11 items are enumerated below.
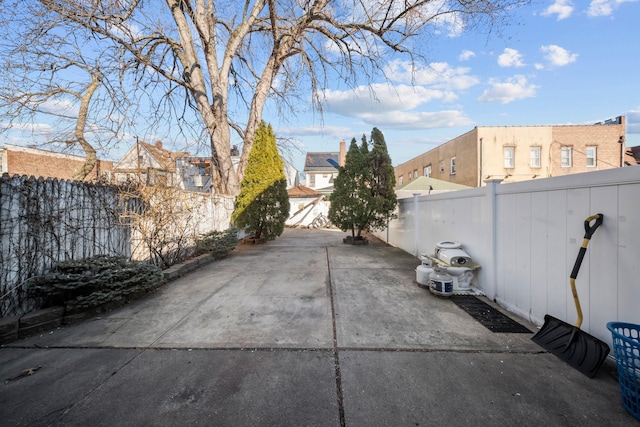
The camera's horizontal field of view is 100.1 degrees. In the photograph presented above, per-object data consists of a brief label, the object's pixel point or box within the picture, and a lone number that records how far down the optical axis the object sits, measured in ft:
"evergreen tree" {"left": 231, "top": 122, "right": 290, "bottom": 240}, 32.14
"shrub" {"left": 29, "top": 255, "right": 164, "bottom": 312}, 10.39
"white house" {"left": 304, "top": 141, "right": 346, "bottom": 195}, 100.37
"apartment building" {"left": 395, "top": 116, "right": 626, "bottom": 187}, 50.49
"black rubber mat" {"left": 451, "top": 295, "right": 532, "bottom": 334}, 9.78
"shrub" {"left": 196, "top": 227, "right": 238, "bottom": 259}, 22.98
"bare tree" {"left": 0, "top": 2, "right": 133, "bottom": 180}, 20.79
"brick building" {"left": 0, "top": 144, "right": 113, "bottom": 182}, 53.36
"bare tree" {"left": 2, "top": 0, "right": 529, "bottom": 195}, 30.91
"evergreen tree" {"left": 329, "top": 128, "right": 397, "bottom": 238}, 28.93
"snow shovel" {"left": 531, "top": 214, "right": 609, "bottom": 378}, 7.11
